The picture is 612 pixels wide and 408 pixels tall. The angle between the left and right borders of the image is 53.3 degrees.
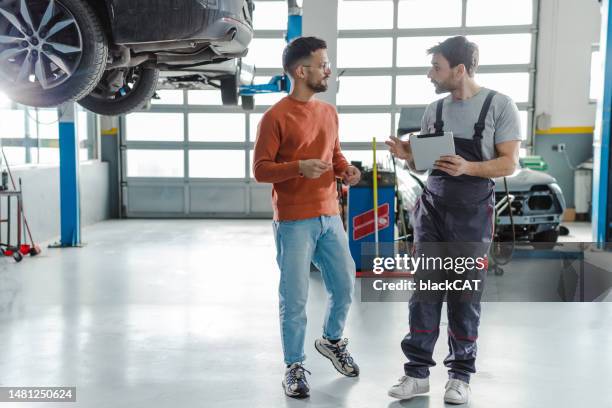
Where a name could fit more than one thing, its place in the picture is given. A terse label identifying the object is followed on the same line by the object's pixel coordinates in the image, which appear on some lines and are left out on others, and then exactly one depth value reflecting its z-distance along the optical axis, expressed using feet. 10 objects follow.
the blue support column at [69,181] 24.80
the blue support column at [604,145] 19.74
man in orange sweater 8.99
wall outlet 33.17
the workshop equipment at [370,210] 18.40
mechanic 8.48
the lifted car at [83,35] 11.20
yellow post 17.95
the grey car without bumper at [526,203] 20.10
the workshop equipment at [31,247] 22.25
